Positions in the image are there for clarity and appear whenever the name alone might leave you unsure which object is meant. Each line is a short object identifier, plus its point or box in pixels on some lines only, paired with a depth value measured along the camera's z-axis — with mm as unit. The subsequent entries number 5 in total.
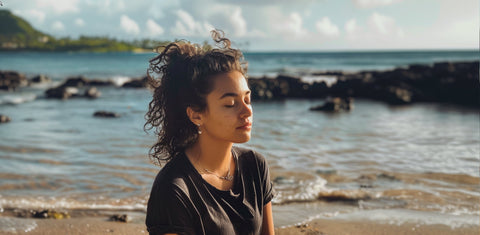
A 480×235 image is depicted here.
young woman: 2127
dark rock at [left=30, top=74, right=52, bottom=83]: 30859
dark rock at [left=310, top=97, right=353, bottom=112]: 15322
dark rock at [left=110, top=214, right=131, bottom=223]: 4605
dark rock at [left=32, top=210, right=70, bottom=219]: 4734
